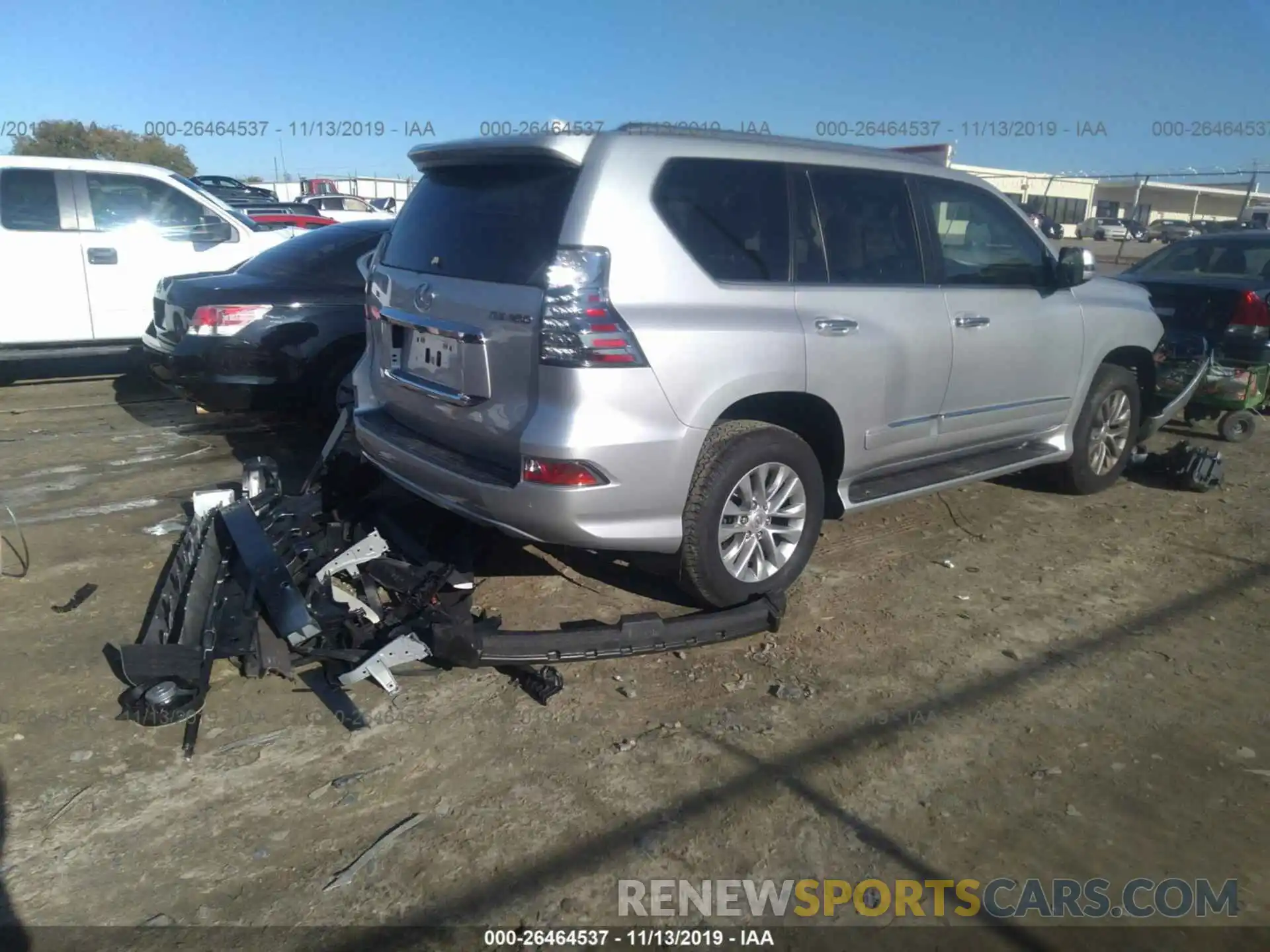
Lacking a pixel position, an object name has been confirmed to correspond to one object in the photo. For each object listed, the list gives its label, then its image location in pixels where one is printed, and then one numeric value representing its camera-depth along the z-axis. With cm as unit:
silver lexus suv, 329
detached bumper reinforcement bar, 329
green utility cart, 695
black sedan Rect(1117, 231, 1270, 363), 698
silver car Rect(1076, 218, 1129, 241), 3194
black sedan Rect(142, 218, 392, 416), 596
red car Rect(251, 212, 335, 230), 1515
